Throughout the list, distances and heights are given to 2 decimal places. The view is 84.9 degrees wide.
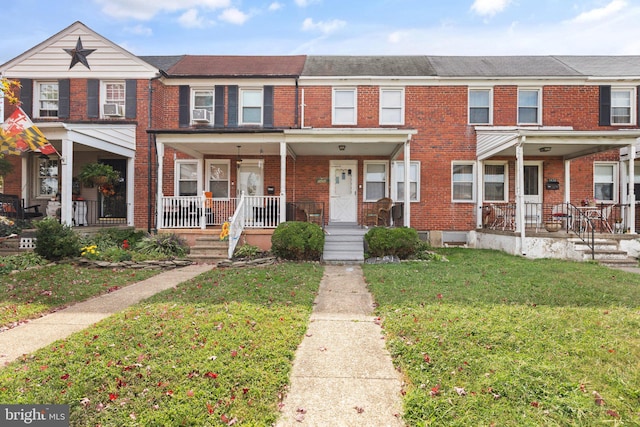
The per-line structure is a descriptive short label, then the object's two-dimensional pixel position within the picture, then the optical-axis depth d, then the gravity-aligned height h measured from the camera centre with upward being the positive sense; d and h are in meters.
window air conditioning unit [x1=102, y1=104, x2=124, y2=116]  12.70 +3.56
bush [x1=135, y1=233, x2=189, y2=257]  9.68 -1.07
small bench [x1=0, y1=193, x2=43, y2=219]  11.25 -0.04
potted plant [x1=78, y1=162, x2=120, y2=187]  11.09 +1.07
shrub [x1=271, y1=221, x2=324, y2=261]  9.09 -0.83
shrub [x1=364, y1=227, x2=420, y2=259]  9.40 -0.85
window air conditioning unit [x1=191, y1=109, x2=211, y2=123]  12.97 +3.47
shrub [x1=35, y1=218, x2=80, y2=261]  8.66 -0.84
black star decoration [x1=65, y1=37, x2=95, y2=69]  12.96 +5.70
